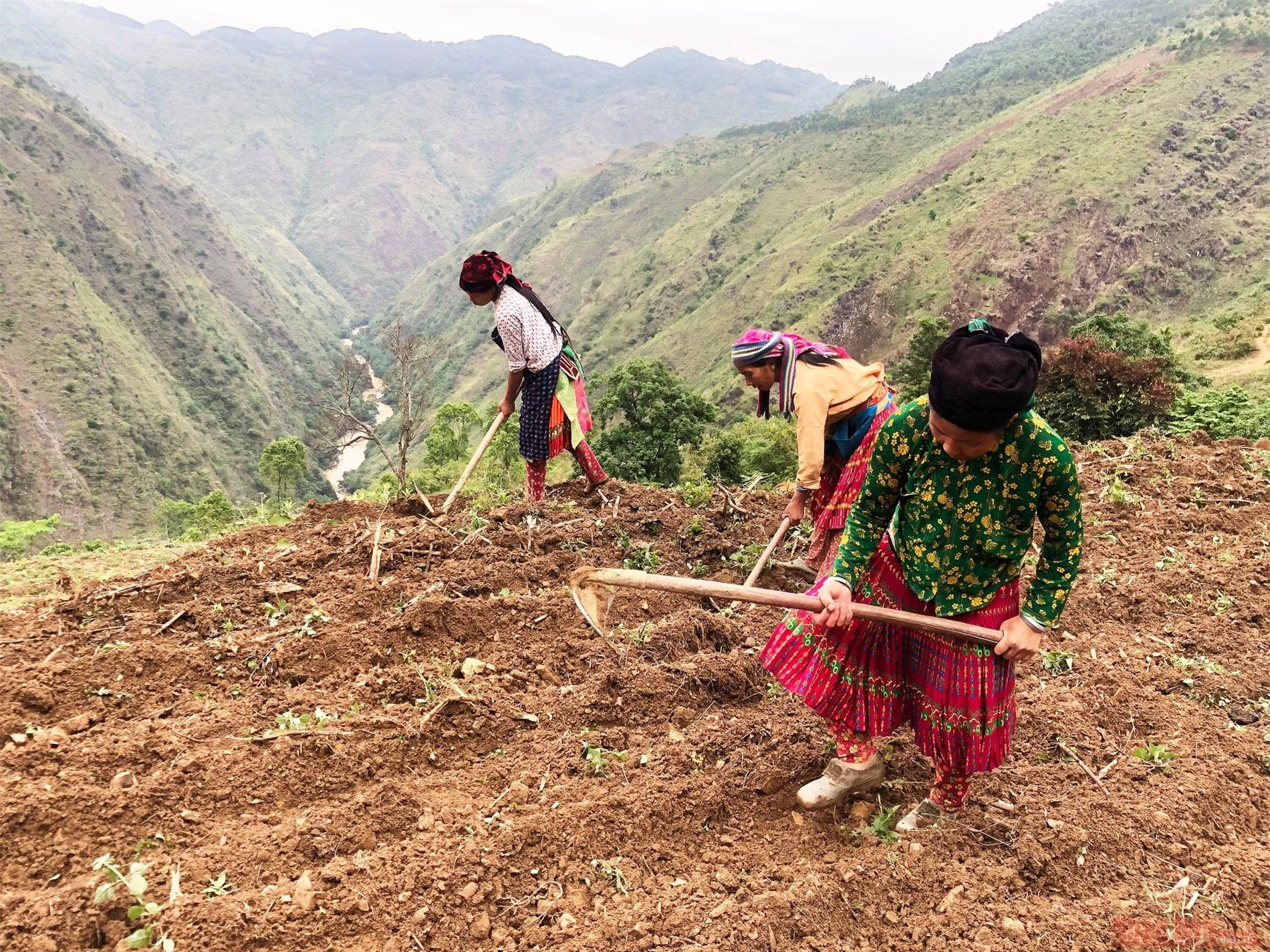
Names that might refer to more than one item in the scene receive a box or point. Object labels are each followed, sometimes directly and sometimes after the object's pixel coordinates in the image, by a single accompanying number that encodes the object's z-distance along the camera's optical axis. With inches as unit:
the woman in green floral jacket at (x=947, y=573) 75.7
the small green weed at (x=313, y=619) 144.9
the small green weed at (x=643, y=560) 188.3
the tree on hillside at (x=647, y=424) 661.9
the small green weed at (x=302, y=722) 116.1
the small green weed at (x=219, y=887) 85.8
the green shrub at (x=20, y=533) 339.9
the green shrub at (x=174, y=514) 1035.2
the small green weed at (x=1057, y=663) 142.3
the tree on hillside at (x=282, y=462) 1112.8
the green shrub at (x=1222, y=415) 287.0
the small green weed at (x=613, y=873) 93.5
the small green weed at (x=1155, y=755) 112.8
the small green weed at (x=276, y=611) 151.5
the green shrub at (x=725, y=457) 612.7
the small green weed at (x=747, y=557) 191.0
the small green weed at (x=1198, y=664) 138.7
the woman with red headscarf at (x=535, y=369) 195.2
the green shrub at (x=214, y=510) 747.4
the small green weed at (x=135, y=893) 79.0
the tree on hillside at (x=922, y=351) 831.1
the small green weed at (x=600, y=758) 112.0
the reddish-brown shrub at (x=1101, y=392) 325.7
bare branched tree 381.1
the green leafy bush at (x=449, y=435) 984.9
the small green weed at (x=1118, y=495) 225.5
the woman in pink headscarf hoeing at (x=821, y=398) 124.3
